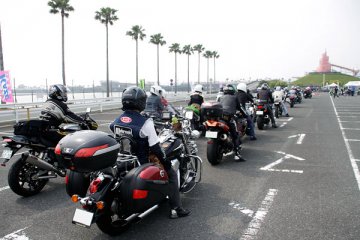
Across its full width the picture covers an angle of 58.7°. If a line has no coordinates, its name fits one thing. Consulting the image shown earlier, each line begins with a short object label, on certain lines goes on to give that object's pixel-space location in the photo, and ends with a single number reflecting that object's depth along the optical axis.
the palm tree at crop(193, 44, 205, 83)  74.25
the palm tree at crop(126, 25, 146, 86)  48.75
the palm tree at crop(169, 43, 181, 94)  64.94
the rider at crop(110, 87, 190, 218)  3.77
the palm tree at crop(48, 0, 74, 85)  32.03
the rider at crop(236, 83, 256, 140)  9.40
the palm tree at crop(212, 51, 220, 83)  86.31
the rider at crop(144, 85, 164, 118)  8.80
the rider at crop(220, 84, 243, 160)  7.42
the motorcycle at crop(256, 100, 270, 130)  12.59
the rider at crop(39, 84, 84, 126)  5.65
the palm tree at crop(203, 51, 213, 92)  84.94
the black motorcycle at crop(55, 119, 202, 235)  3.16
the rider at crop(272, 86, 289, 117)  16.73
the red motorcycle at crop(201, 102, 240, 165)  6.88
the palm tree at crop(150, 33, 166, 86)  55.59
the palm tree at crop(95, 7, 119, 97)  40.28
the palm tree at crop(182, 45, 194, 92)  69.94
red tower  183.12
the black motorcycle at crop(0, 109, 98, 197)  4.95
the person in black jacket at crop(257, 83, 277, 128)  12.65
